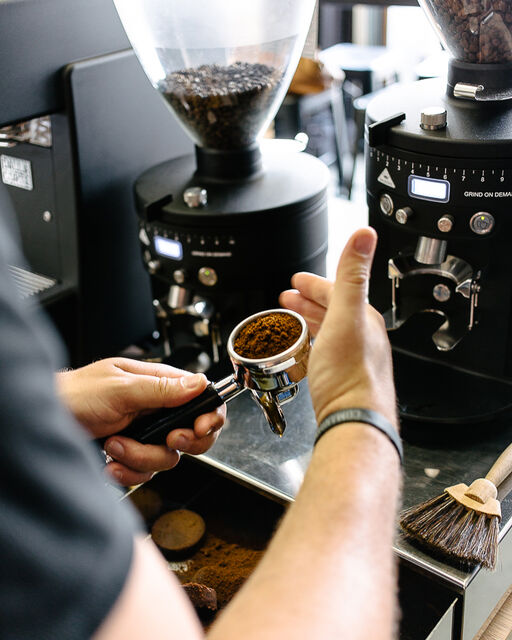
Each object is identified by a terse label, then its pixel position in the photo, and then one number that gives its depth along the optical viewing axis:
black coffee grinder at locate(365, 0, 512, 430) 0.95
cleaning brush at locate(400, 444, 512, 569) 0.89
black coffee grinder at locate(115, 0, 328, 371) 1.12
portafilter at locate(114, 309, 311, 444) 0.85
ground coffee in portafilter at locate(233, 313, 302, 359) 0.87
